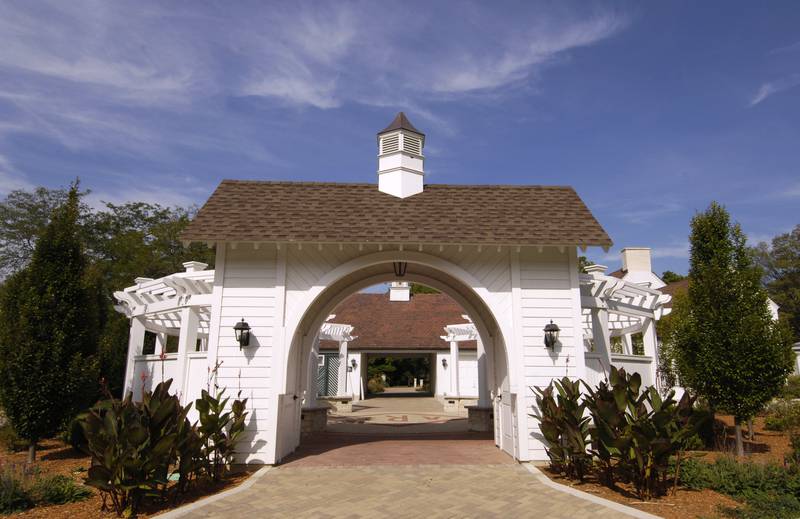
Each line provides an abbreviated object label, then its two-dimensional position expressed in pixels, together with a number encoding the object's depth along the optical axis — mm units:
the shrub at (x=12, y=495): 6184
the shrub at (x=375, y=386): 33281
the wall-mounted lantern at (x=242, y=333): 8805
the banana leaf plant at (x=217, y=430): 7602
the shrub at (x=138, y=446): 5848
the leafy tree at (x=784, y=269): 39688
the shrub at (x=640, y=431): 6488
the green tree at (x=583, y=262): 37622
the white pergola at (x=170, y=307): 9688
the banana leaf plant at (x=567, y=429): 7574
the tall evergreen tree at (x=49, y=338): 9203
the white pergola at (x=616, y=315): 10007
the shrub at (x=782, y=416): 12531
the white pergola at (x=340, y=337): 23109
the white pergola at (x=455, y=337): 23281
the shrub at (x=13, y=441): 10664
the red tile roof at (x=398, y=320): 26531
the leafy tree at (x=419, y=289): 46969
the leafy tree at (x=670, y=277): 46500
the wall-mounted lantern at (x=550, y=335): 9055
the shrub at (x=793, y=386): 14630
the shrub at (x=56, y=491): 6562
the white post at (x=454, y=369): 23938
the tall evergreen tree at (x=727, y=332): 9367
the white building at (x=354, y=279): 8984
